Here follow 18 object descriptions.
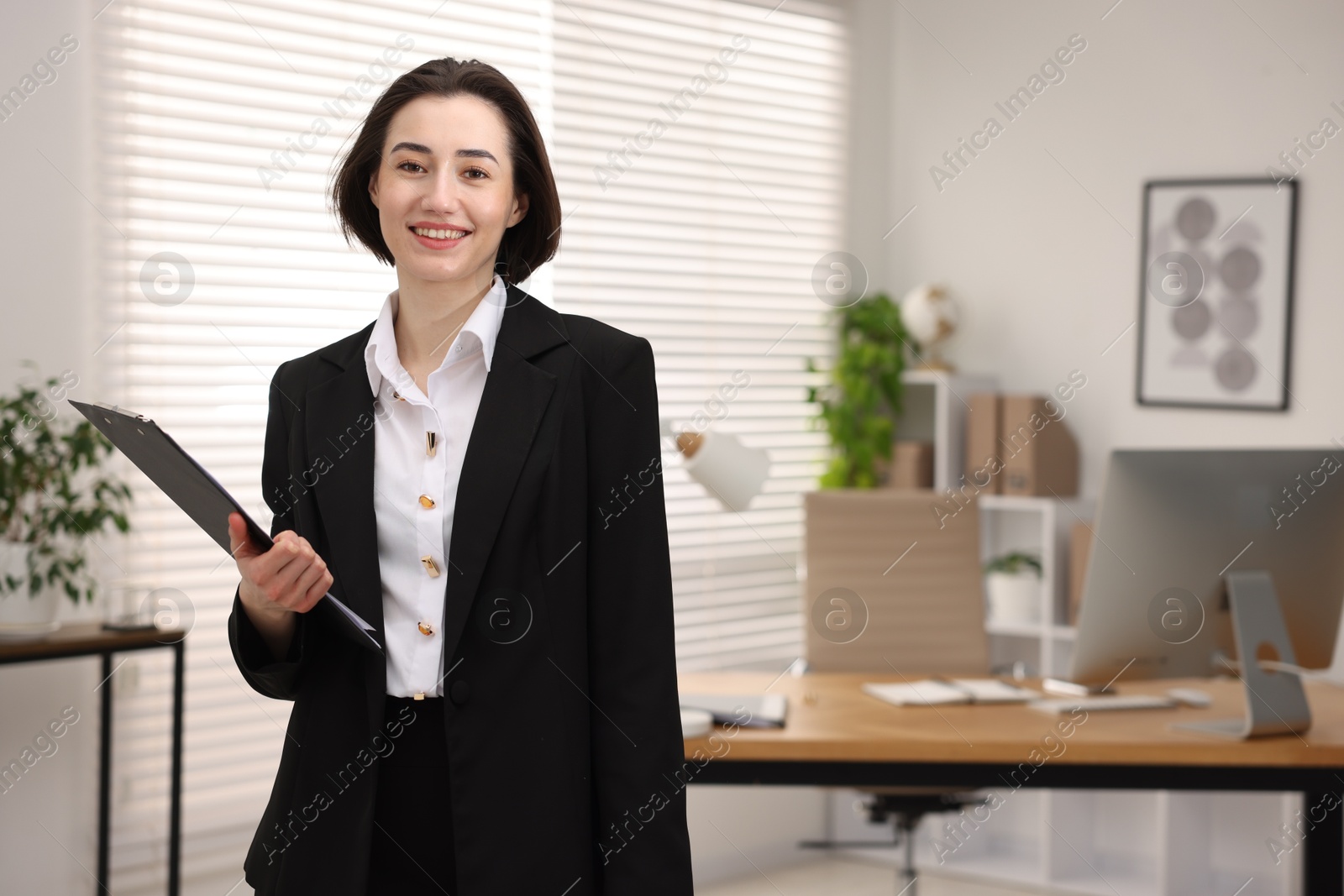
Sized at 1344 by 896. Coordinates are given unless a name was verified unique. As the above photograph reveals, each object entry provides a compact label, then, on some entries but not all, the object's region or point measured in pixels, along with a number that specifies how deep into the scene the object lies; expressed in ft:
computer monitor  8.07
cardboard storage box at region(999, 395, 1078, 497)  14.61
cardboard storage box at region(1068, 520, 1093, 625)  14.03
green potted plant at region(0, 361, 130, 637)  9.02
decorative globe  15.43
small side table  8.80
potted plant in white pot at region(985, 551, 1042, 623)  14.82
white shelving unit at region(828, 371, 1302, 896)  13.52
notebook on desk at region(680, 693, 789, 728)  8.38
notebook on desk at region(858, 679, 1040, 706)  9.22
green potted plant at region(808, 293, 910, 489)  15.72
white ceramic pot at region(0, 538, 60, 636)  9.00
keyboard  9.05
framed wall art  13.51
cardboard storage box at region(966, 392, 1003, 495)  14.89
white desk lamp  8.39
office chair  11.64
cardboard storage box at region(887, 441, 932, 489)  15.67
